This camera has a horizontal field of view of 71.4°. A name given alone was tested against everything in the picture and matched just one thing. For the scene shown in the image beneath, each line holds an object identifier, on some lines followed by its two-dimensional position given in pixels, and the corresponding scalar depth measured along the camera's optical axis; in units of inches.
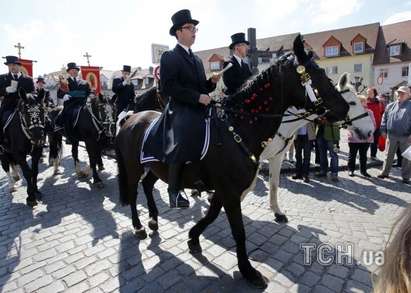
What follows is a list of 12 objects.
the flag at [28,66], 419.8
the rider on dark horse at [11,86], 240.5
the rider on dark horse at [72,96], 312.7
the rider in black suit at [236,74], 189.5
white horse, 168.8
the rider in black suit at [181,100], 123.0
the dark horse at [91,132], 295.6
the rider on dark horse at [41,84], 446.5
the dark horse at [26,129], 242.8
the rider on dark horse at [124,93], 334.3
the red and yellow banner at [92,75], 528.7
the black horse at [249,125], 125.9
